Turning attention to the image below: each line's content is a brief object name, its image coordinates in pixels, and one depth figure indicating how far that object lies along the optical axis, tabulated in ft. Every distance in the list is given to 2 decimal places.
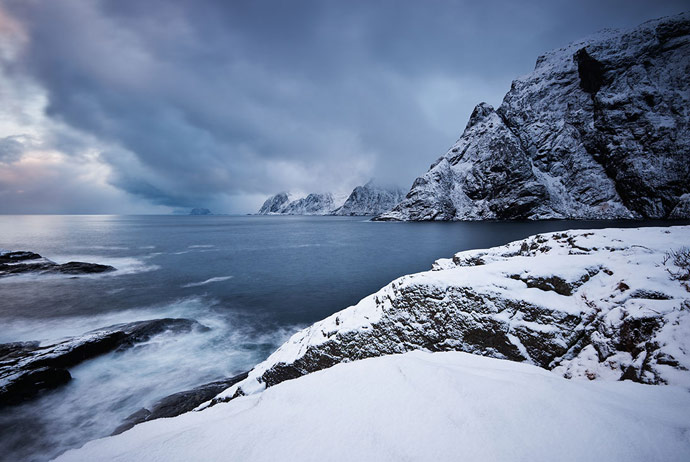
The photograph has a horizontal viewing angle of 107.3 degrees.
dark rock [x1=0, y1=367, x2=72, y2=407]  26.84
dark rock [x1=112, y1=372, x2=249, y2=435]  25.61
